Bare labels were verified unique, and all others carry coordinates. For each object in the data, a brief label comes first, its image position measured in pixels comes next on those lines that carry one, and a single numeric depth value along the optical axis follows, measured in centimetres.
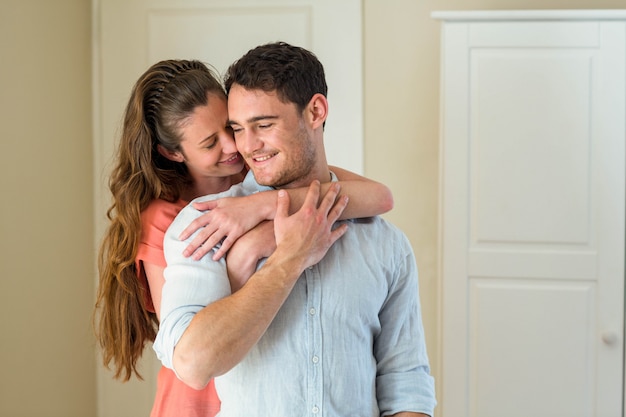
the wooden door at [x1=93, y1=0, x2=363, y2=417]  310
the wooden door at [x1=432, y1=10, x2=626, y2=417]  254
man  123
